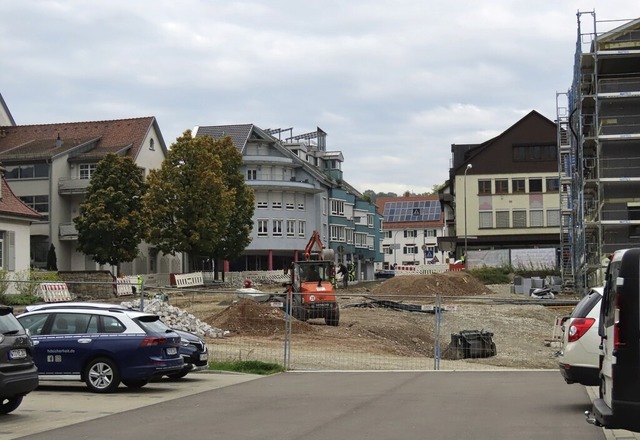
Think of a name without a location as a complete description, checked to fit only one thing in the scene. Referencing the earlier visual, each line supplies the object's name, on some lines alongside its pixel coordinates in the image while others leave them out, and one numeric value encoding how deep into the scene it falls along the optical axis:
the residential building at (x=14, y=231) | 42.19
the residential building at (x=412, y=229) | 151.12
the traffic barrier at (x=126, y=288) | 45.69
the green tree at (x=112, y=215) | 58.53
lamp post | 81.44
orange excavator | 32.06
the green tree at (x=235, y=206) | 69.31
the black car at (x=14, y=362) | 12.15
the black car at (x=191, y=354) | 18.53
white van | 8.22
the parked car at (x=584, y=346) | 12.97
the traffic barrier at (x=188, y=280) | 60.91
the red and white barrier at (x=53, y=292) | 33.97
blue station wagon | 15.91
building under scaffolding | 47.34
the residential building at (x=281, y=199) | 86.31
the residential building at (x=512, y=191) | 86.19
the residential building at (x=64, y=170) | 65.19
